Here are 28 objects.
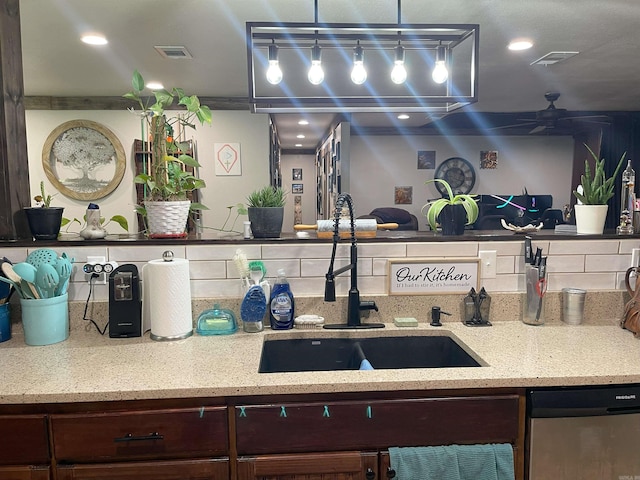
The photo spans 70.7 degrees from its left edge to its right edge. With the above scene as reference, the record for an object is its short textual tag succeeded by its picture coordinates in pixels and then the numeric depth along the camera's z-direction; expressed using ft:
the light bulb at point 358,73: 5.65
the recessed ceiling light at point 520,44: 10.44
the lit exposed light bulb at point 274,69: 5.46
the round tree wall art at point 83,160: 16.66
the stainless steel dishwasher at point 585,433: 4.16
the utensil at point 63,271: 5.15
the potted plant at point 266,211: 5.75
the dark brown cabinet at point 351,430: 4.06
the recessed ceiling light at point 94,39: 10.16
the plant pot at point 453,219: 6.07
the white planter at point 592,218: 6.05
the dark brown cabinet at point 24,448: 3.90
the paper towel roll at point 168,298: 5.18
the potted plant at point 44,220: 5.48
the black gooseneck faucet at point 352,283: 5.41
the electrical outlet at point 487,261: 5.90
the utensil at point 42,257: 5.15
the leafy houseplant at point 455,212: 6.05
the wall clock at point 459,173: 25.18
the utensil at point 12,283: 4.92
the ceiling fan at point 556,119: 16.49
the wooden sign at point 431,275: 5.84
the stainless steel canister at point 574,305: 5.73
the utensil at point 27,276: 4.89
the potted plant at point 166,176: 5.49
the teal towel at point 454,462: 4.04
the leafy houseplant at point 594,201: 6.02
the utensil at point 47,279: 5.01
